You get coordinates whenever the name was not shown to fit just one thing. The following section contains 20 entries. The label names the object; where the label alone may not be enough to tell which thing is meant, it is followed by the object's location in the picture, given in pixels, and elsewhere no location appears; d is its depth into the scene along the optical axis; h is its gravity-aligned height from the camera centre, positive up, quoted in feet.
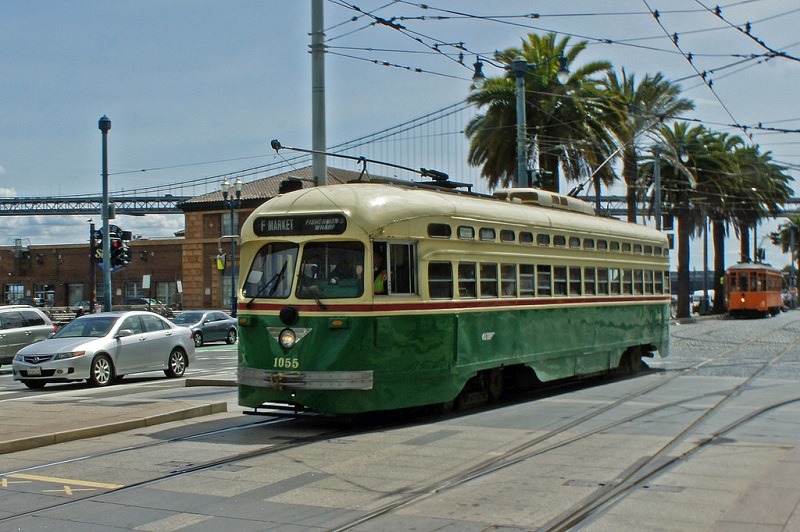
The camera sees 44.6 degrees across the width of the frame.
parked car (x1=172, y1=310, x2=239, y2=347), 122.01 -2.33
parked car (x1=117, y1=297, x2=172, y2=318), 181.05 +0.45
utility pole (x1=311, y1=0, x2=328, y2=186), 52.60 +11.89
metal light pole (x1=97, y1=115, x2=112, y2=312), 97.25 +5.95
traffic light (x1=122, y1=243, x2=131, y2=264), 99.09 +5.35
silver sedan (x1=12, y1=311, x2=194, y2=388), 61.41 -2.84
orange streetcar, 198.90 +1.61
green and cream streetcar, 38.55 +0.19
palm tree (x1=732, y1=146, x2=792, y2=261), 196.95 +23.07
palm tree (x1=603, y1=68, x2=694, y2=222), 132.87 +28.58
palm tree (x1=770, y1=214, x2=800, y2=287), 388.82 +25.71
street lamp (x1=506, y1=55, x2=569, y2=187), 82.12 +16.38
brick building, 219.82 +10.41
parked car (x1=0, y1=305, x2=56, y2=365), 79.71 -1.58
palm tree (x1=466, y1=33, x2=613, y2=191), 113.50 +21.61
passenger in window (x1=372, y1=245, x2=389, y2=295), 39.34 +1.39
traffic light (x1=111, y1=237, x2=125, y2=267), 99.05 +5.66
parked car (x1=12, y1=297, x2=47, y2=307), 225.35 +1.91
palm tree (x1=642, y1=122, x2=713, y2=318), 170.19 +20.24
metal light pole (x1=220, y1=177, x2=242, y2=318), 125.10 +15.48
